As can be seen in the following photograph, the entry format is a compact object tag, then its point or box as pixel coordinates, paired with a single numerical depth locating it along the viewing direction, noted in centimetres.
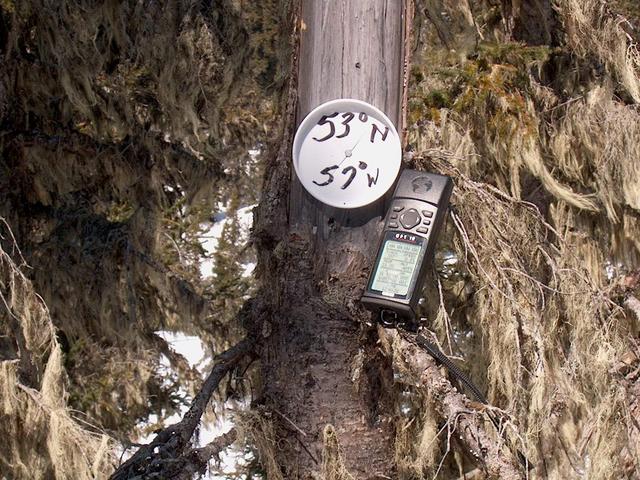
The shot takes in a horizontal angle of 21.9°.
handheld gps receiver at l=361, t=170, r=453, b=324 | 173
